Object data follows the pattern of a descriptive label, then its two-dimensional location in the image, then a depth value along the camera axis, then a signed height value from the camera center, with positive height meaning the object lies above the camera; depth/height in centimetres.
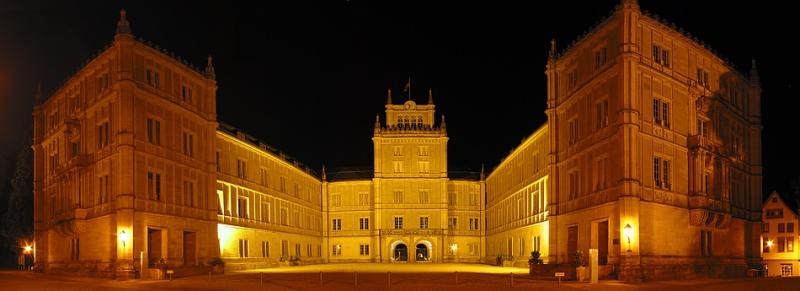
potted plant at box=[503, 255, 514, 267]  7354 -799
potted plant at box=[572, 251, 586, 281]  4147 -487
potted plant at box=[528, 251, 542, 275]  4830 -549
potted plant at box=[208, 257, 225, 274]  5388 -591
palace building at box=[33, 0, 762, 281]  4141 +130
